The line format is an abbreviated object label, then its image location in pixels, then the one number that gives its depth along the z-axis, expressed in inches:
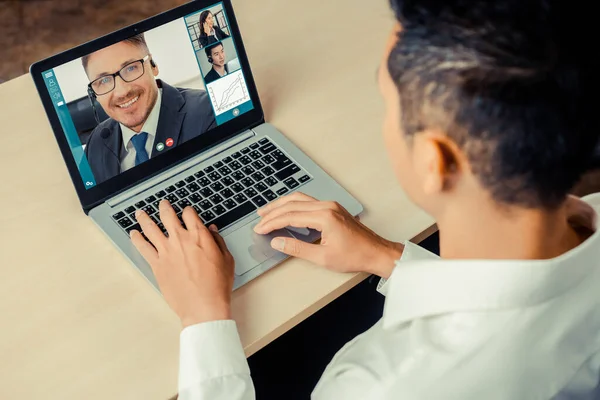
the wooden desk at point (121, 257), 32.6
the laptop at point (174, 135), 37.5
